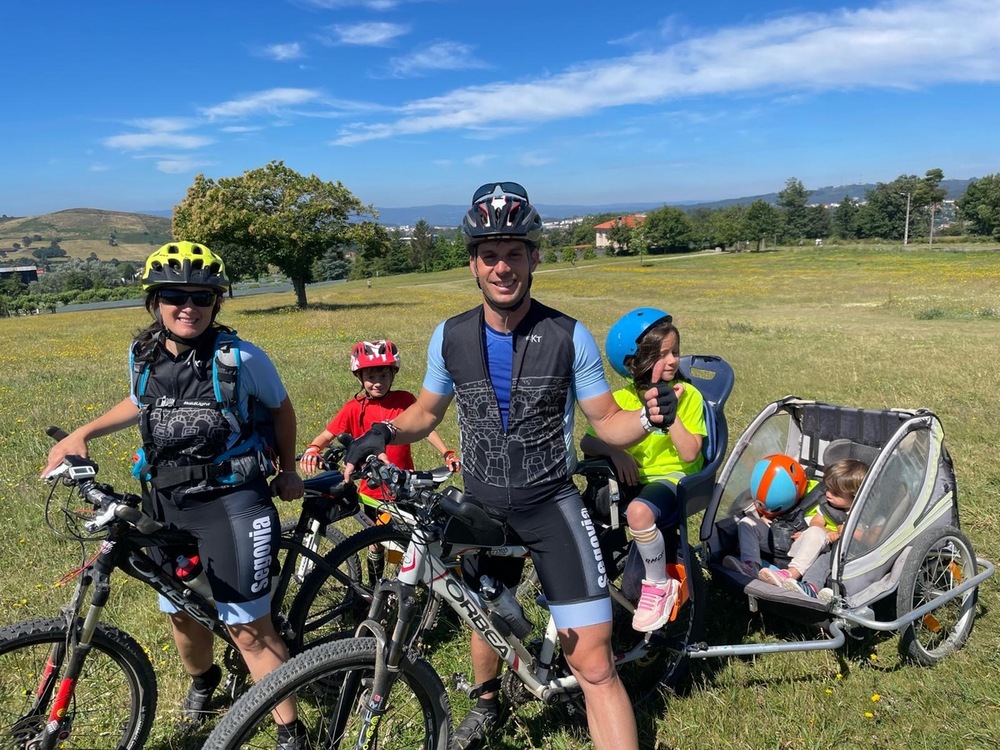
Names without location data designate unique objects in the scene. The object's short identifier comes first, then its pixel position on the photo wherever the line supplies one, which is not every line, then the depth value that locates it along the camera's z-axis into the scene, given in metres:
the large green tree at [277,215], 36.94
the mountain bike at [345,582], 3.81
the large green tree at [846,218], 127.06
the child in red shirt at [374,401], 4.68
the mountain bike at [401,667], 2.54
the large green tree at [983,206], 91.56
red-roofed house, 116.18
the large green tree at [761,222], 113.58
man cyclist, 2.91
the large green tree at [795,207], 128.12
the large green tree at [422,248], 118.69
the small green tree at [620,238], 111.44
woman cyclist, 3.06
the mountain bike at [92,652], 2.80
